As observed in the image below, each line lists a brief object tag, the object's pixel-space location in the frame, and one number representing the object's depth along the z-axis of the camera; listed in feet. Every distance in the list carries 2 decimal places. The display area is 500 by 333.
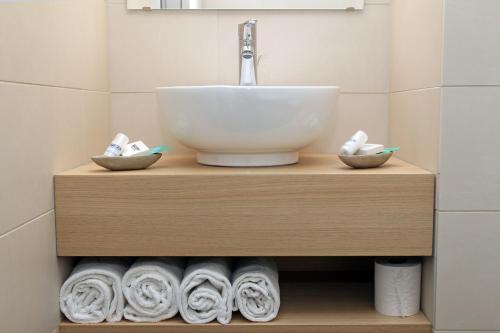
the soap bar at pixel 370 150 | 5.42
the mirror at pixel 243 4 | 6.50
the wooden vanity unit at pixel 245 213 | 5.03
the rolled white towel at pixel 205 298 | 5.16
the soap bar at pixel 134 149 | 5.43
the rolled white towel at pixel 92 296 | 5.22
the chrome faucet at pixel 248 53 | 6.01
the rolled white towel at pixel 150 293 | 5.18
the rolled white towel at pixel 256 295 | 5.21
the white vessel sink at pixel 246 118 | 5.13
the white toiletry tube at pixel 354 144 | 5.38
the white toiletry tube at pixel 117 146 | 5.36
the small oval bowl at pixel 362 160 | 5.26
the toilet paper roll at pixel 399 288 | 5.39
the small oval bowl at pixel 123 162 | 5.22
